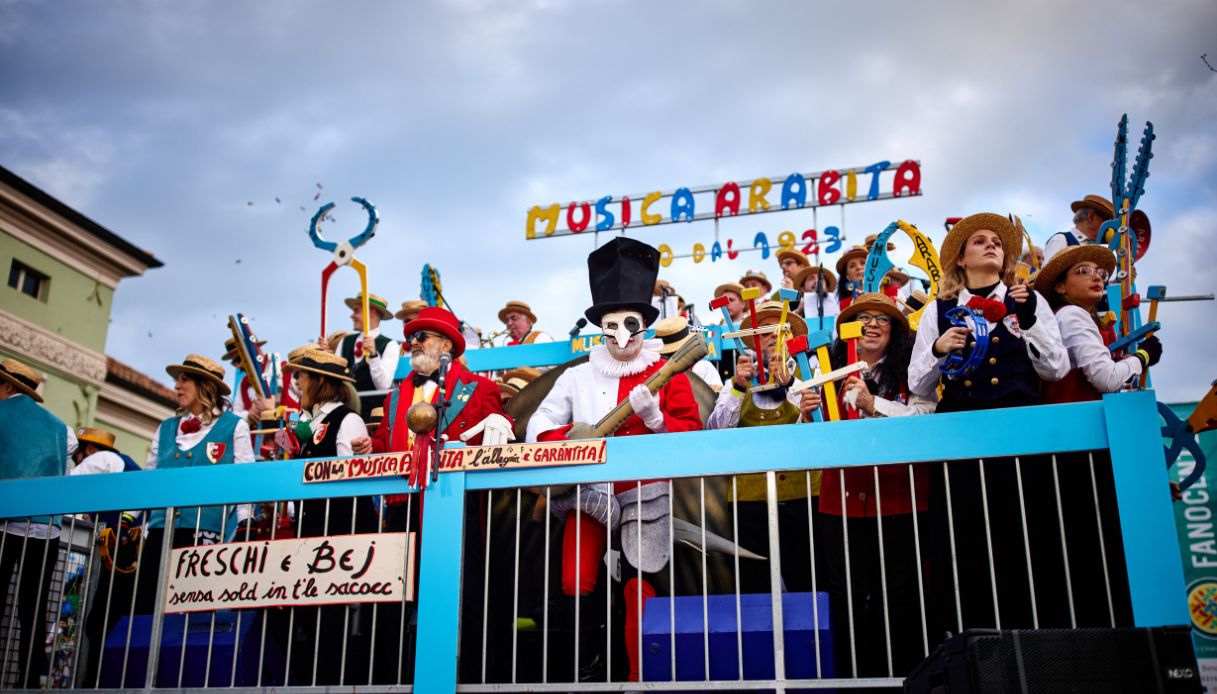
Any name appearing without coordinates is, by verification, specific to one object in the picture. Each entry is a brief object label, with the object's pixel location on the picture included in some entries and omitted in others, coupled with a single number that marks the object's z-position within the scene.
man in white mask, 5.23
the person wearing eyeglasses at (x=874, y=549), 4.70
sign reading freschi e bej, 4.91
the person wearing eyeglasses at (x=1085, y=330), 4.83
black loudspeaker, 3.21
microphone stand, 5.08
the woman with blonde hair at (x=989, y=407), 4.33
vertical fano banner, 7.93
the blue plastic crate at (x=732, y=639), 4.37
